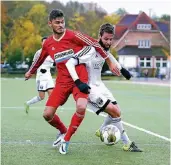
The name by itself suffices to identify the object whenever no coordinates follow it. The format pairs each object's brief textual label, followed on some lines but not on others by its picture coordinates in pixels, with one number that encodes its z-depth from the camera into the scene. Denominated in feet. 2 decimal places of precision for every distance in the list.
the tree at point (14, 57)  209.36
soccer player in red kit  26.94
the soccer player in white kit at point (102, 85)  27.58
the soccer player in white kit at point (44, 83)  47.93
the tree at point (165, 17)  366.88
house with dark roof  280.72
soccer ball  27.66
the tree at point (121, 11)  429.54
